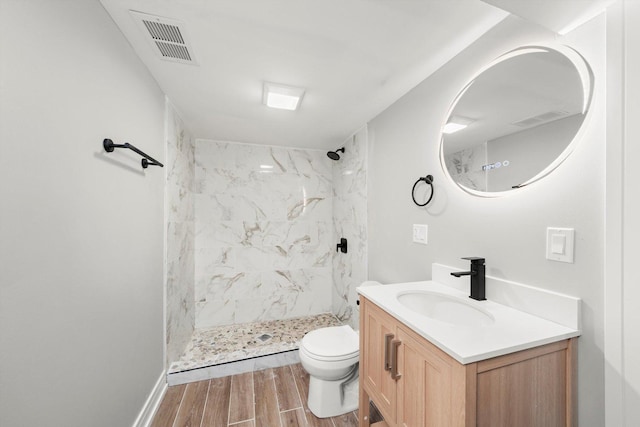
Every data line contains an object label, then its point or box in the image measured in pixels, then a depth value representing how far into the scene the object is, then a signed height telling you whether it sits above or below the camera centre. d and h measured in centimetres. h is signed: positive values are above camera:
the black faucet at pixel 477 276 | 110 -28
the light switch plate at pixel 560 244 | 85 -10
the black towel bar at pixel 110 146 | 108 +31
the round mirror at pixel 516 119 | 88 +42
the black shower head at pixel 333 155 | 277 +69
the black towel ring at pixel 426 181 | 147 +21
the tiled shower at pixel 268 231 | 259 -21
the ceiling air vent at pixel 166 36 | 110 +89
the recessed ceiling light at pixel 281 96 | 166 +87
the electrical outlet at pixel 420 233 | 153 -12
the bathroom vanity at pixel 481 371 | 71 -52
